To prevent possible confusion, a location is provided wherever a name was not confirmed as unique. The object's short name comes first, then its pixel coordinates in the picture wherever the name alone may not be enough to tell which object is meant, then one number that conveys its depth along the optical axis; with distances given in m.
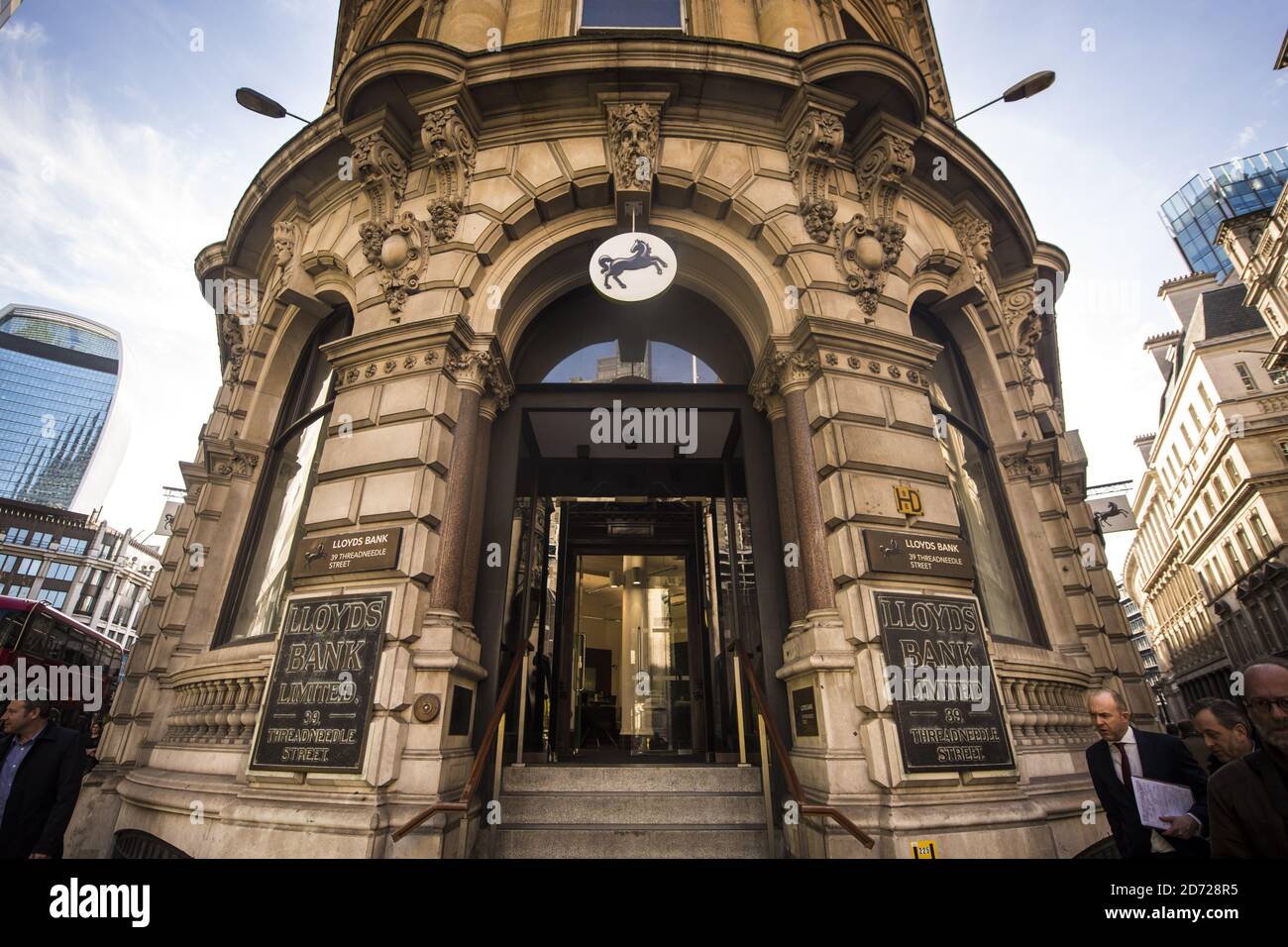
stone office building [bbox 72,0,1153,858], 5.42
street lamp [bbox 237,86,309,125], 8.54
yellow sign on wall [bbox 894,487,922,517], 6.20
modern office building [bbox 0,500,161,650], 63.50
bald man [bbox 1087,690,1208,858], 3.75
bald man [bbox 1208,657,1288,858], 2.62
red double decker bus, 12.58
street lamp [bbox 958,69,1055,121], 8.69
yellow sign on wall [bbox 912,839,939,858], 4.70
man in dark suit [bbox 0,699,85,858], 4.35
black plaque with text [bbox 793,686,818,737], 5.66
